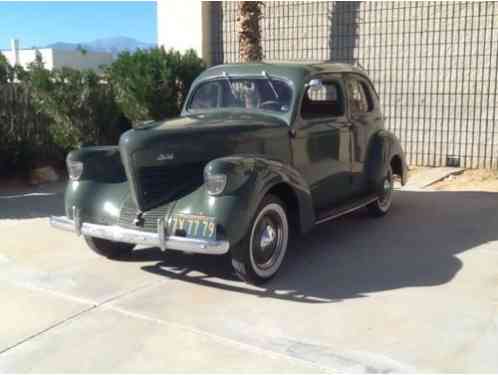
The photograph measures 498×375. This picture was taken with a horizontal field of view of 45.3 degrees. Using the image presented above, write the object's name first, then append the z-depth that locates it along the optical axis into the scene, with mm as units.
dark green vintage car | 4590
